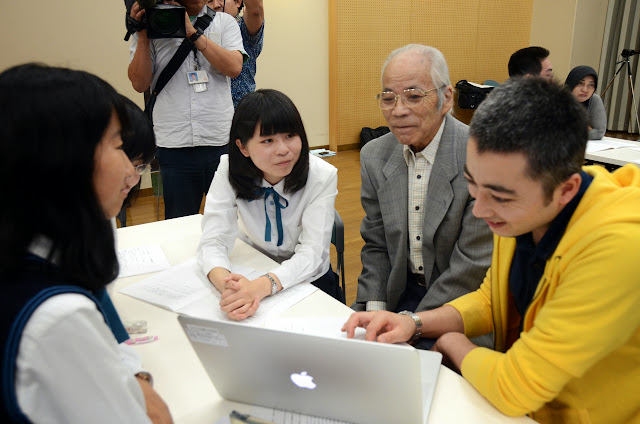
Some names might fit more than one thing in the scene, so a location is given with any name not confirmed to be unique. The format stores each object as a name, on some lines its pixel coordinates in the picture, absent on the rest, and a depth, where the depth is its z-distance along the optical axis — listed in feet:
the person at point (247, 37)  8.54
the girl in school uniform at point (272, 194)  5.36
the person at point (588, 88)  12.26
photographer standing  7.28
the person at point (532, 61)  12.47
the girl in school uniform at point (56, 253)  1.99
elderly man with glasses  5.20
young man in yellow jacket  2.75
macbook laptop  2.51
